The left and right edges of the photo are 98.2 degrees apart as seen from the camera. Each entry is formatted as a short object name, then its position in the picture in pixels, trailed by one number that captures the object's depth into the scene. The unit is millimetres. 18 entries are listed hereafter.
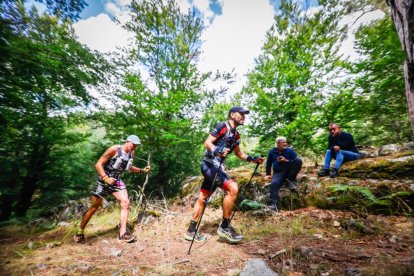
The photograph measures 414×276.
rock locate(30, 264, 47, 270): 2834
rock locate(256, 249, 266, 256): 2949
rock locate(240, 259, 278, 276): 2164
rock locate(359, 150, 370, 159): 5832
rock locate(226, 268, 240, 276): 2388
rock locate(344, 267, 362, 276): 1993
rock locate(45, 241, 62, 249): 4031
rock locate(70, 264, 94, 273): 2670
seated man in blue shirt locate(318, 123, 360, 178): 5550
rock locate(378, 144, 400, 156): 5562
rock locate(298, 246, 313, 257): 2613
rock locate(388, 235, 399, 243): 2853
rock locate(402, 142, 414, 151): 5266
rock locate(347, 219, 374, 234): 3222
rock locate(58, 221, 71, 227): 6215
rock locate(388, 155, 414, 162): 4472
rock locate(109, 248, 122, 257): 3349
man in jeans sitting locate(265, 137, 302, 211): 5207
